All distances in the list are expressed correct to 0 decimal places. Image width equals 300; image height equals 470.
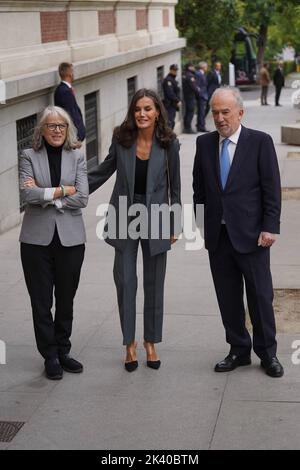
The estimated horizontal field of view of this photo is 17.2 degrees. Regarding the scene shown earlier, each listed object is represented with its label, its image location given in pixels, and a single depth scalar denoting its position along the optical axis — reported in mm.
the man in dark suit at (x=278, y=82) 34412
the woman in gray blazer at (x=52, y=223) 6500
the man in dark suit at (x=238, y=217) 6371
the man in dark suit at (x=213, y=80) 28156
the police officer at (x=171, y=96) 23047
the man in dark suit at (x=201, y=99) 25450
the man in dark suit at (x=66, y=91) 13727
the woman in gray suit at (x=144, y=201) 6586
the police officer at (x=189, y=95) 25469
